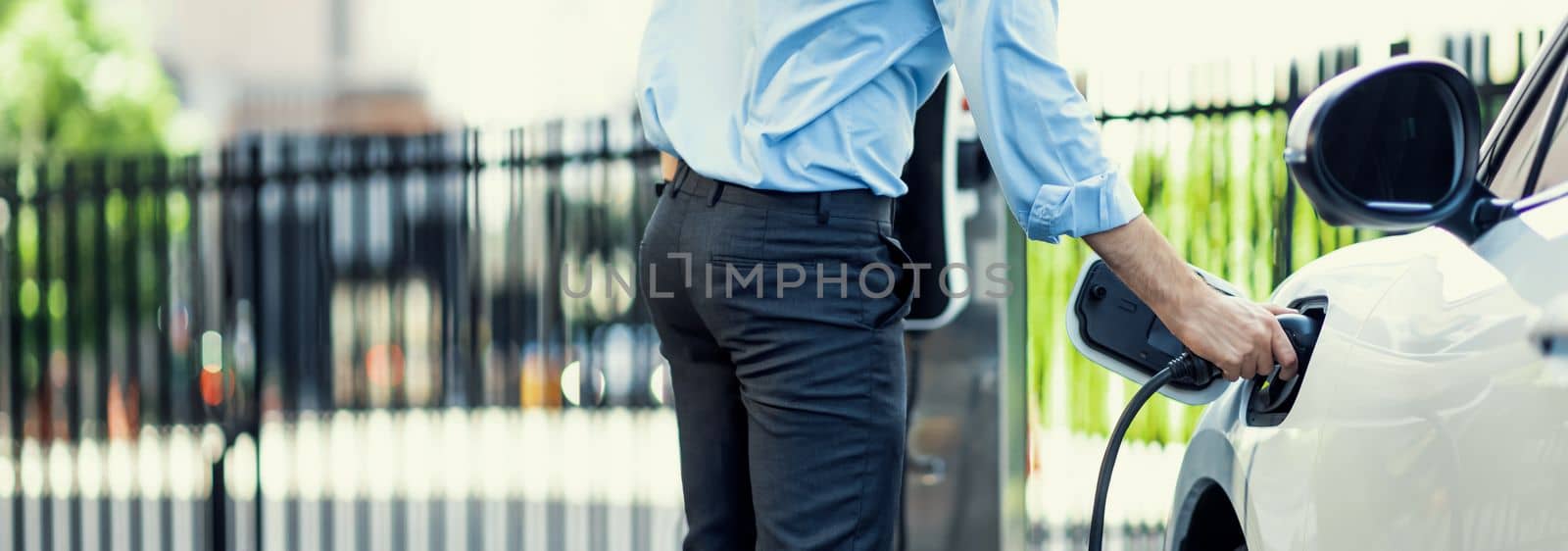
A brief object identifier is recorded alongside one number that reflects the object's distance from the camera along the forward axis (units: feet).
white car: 11.94
